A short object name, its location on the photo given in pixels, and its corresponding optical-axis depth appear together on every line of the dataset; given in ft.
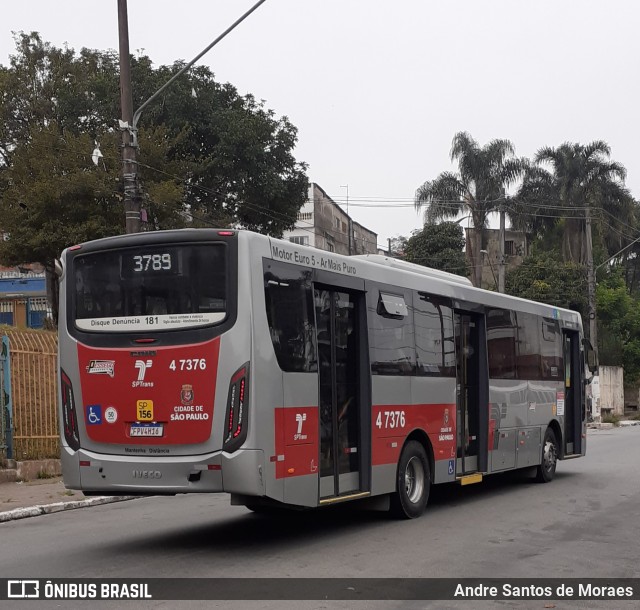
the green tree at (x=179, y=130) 112.37
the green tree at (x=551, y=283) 179.11
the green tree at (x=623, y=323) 185.47
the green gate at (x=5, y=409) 52.13
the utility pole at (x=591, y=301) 142.52
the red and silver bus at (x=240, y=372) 28.96
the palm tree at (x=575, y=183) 184.75
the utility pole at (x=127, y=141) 52.85
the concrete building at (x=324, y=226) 217.77
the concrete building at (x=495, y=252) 183.93
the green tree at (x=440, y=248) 177.27
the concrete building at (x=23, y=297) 168.66
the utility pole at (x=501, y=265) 145.32
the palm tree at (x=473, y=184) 171.01
